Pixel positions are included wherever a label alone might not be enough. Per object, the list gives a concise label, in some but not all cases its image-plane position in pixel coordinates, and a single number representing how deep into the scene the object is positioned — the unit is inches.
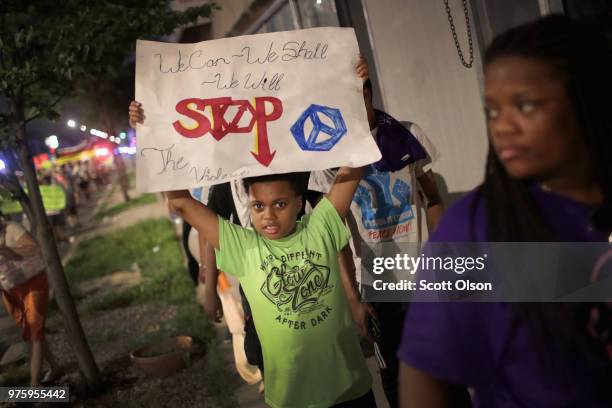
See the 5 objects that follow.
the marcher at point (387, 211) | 105.5
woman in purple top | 41.9
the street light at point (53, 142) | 1461.6
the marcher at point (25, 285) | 201.6
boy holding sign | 88.4
